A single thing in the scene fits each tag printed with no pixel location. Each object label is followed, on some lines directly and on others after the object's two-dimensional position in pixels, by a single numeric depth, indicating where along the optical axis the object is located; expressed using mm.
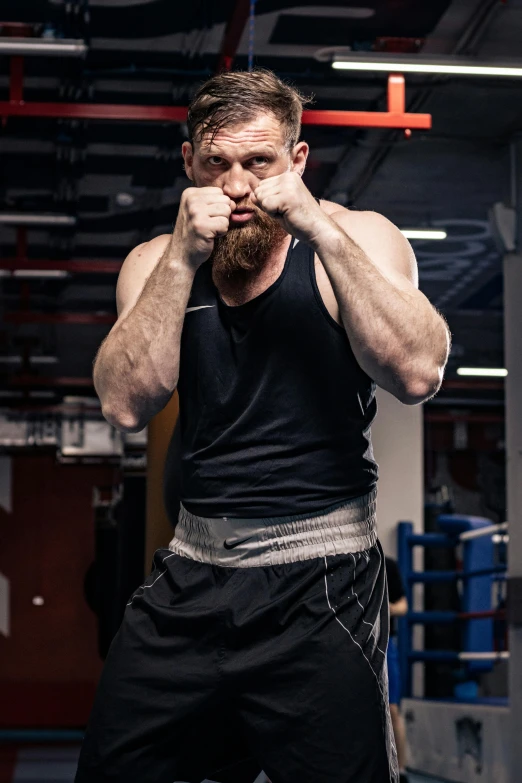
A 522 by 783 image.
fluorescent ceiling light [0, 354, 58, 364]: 11470
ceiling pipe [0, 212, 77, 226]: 7195
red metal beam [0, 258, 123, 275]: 7680
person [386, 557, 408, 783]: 6191
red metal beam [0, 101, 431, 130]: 5297
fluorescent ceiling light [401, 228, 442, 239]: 8125
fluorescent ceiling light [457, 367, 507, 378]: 13273
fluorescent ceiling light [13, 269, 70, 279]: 7844
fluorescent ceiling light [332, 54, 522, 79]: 5078
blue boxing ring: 7414
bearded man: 1638
